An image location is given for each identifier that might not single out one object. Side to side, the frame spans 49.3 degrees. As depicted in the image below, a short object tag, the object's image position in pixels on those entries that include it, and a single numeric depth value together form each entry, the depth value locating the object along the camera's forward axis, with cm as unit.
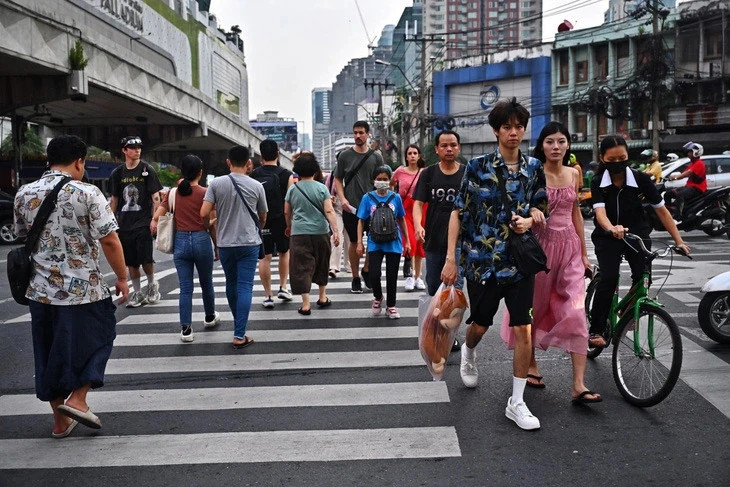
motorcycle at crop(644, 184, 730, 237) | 1530
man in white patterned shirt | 446
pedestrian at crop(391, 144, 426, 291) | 984
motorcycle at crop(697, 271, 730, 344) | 651
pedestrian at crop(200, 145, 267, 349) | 681
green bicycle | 461
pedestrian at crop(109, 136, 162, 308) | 855
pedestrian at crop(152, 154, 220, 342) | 712
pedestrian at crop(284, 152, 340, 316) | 802
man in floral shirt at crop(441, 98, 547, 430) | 456
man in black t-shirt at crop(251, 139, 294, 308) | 855
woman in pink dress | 485
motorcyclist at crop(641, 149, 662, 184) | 1811
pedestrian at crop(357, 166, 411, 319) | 793
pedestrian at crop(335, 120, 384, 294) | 970
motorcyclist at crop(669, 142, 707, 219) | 1541
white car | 2081
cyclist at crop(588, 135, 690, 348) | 529
